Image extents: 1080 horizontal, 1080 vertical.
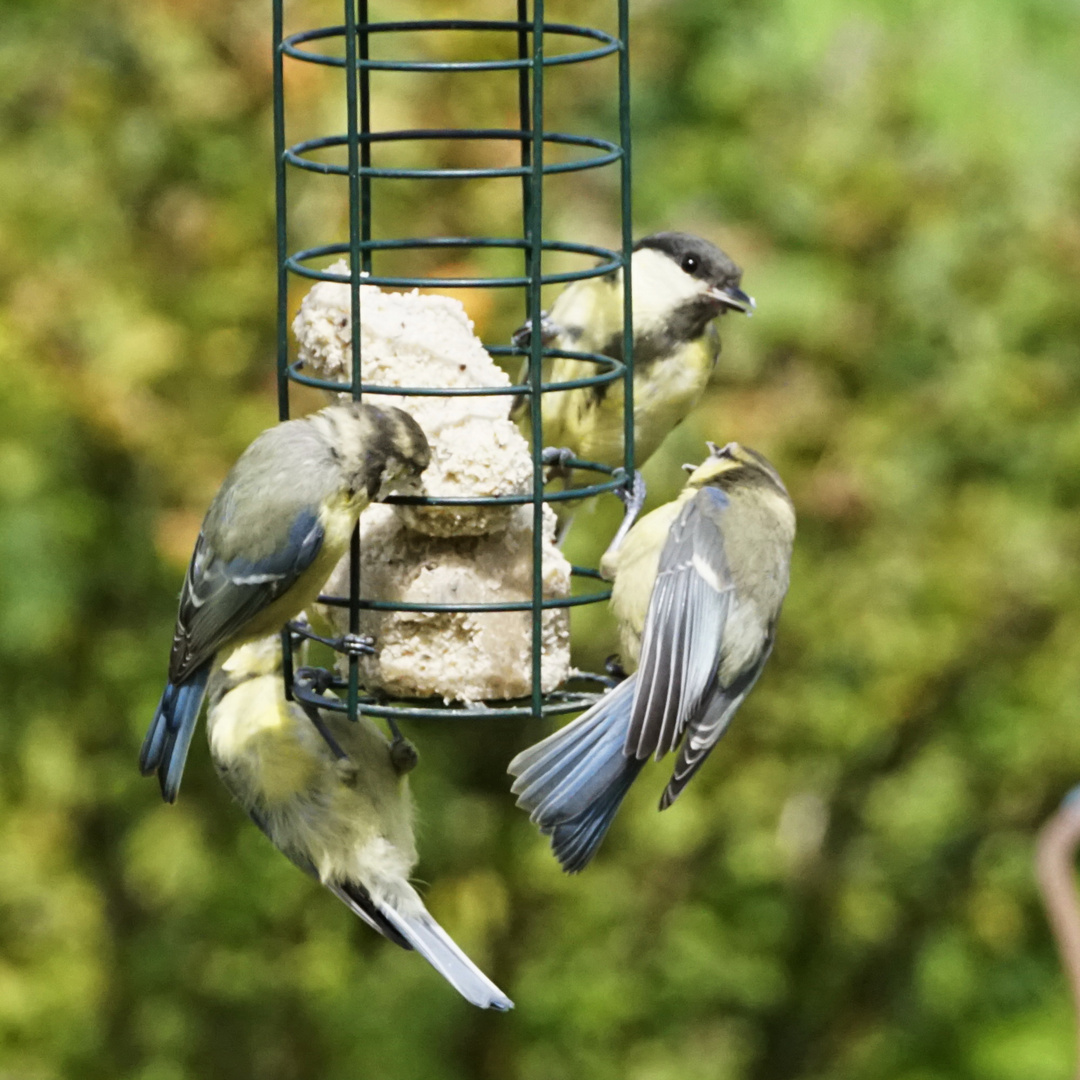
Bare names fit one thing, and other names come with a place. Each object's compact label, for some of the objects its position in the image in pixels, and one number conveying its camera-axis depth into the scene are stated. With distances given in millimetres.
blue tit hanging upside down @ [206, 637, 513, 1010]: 6824
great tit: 7477
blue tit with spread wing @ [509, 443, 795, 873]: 6348
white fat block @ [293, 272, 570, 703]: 6523
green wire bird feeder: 6059
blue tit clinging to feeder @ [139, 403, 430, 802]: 6047
